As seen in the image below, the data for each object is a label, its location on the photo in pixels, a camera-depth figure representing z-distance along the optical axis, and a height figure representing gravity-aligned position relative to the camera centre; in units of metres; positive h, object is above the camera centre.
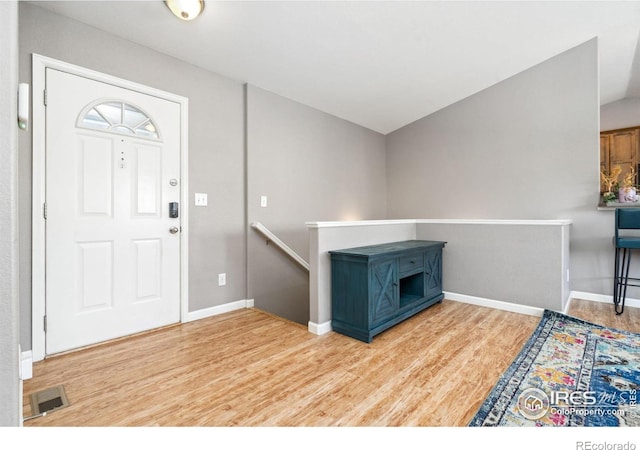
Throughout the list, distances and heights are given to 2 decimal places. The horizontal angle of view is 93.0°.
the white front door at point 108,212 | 2.17 +0.10
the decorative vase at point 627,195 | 3.15 +0.30
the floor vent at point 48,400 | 1.56 -0.95
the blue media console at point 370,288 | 2.39 -0.53
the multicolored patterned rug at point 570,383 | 1.49 -0.94
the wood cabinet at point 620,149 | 4.48 +1.13
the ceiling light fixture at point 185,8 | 2.12 +1.54
